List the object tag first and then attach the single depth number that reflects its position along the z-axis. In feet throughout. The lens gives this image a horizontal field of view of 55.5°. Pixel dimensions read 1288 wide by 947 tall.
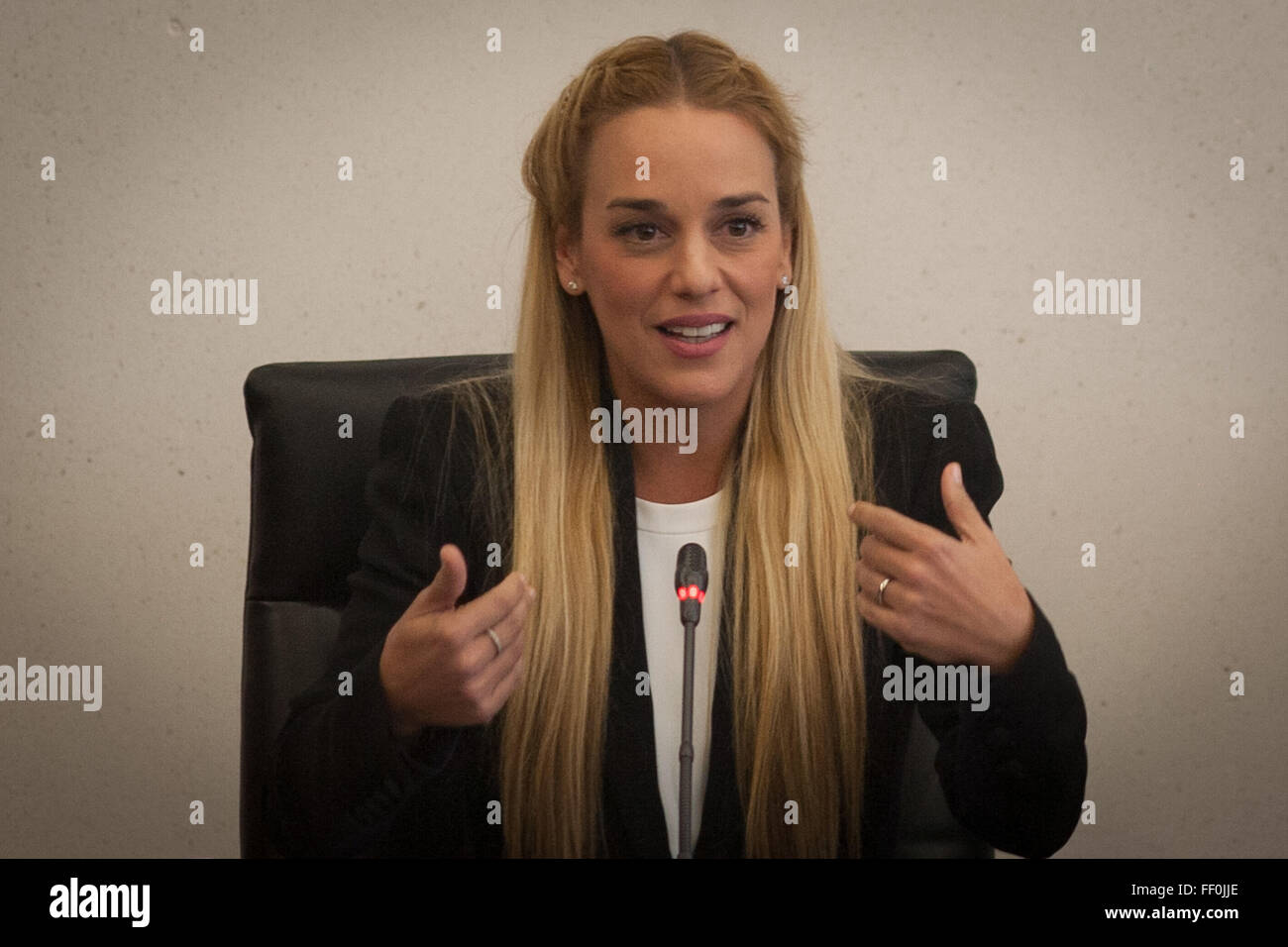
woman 4.80
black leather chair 4.76
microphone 4.37
